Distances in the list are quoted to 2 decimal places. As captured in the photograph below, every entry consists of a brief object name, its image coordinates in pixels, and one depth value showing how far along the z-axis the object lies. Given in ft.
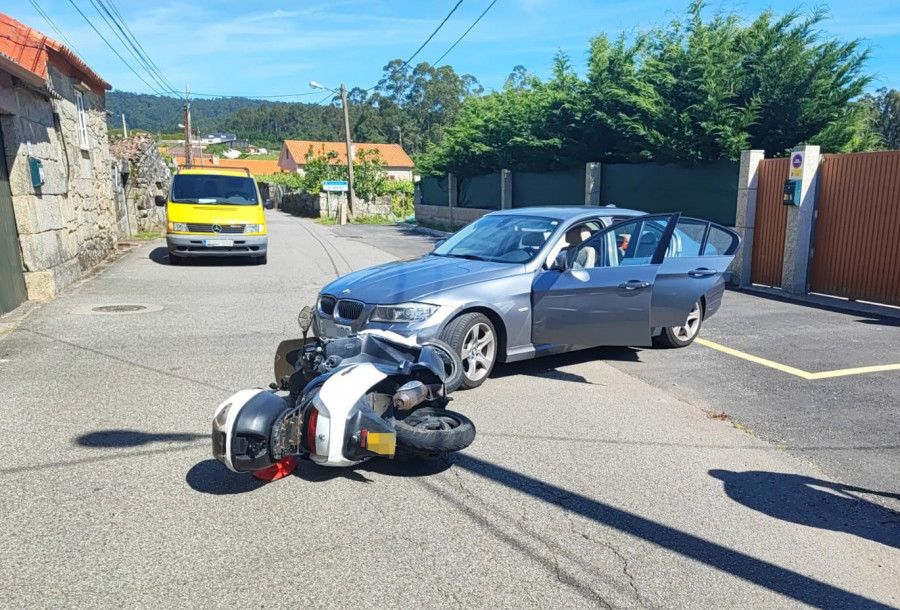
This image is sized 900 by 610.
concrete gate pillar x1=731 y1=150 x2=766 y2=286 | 40.78
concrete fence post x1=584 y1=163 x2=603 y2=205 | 54.90
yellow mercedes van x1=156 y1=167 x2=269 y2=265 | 48.80
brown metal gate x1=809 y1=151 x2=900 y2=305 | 33.81
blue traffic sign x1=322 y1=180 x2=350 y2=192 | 129.49
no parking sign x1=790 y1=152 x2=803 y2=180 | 37.04
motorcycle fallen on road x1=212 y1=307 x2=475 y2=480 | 12.48
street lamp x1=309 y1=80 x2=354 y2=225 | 126.82
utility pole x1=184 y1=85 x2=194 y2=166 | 156.61
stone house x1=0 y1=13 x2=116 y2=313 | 31.63
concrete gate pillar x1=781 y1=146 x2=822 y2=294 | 37.06
